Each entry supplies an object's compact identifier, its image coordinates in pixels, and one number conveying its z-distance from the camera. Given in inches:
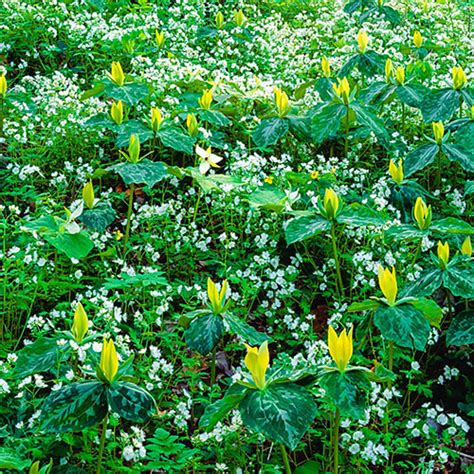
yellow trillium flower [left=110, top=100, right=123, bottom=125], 152.9
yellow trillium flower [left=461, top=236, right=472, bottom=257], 114.1
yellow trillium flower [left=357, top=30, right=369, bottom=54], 186.5
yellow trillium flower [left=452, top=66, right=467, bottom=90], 160.6
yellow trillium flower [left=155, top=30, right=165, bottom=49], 215.8
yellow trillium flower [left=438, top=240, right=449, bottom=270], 109.6
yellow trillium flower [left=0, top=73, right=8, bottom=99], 169.3
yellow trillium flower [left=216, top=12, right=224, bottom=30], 234.1
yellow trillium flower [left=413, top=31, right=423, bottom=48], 210.7
